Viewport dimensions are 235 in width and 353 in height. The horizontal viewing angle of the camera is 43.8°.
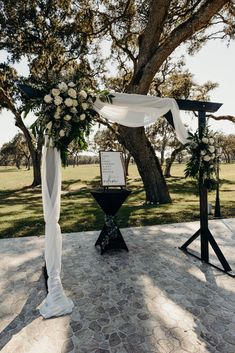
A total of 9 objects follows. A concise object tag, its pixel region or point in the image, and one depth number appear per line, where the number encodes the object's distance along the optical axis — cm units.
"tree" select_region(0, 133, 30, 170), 5575
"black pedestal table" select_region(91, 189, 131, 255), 608
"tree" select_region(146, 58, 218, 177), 2080
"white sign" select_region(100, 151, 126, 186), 636
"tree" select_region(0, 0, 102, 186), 1388
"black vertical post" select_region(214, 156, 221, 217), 976
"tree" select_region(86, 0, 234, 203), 1033
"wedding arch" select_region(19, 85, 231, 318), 411
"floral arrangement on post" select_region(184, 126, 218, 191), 550
